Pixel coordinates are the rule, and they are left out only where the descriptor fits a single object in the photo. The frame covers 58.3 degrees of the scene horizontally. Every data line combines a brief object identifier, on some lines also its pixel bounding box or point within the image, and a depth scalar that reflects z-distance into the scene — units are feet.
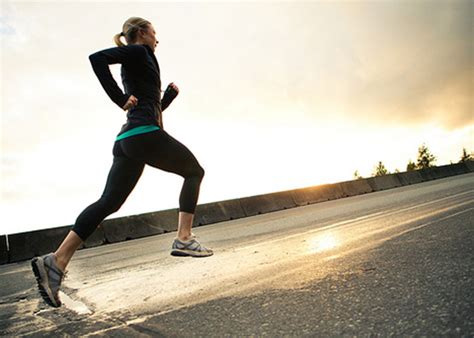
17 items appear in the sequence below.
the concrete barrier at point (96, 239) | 37.70
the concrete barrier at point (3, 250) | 33.83
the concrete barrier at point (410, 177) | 72.69
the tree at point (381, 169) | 224.08
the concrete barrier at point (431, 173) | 76.48
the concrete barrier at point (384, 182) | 67.00
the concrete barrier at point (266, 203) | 50.78
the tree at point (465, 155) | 224.12
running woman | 10.46
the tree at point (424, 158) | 228.76
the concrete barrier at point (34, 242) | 34.55
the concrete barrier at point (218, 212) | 45.73
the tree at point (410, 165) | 210.69
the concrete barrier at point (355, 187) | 62.94
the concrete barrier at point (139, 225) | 39.93
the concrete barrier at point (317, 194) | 57.16
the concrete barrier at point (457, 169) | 84.69
